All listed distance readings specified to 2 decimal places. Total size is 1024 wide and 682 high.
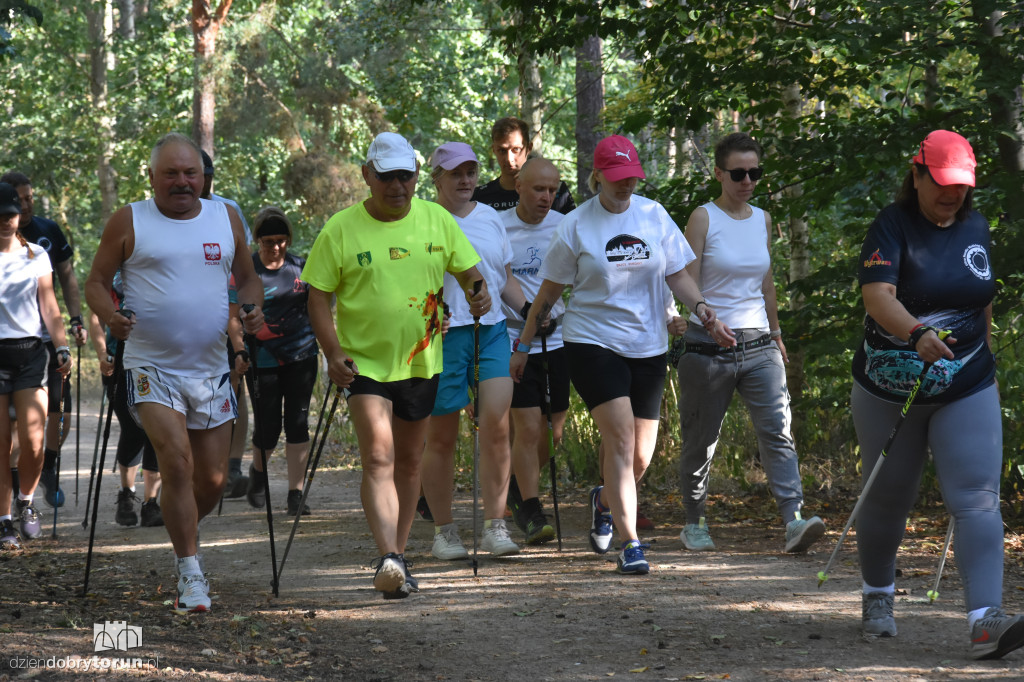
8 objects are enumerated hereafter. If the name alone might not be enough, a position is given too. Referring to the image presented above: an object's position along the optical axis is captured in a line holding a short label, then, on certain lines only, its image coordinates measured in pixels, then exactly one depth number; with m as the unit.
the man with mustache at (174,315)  11.20
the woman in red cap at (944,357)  9.08
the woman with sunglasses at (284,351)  17.56
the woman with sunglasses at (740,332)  13.64
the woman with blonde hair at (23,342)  15.20
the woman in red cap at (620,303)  12.71
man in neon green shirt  11.45
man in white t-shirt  14.73
